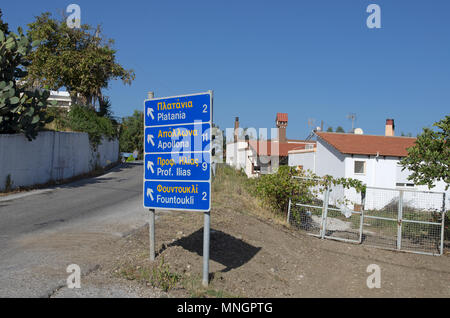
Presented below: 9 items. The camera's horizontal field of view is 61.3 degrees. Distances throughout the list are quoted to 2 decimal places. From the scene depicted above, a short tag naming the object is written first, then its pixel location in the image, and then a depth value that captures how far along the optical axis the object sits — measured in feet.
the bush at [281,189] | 42.63
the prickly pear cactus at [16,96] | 46.83
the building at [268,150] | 134.82
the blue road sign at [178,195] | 18.93
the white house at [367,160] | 82.38
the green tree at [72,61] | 81.41
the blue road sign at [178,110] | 18.84
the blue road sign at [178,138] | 18.84
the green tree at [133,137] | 193.98
